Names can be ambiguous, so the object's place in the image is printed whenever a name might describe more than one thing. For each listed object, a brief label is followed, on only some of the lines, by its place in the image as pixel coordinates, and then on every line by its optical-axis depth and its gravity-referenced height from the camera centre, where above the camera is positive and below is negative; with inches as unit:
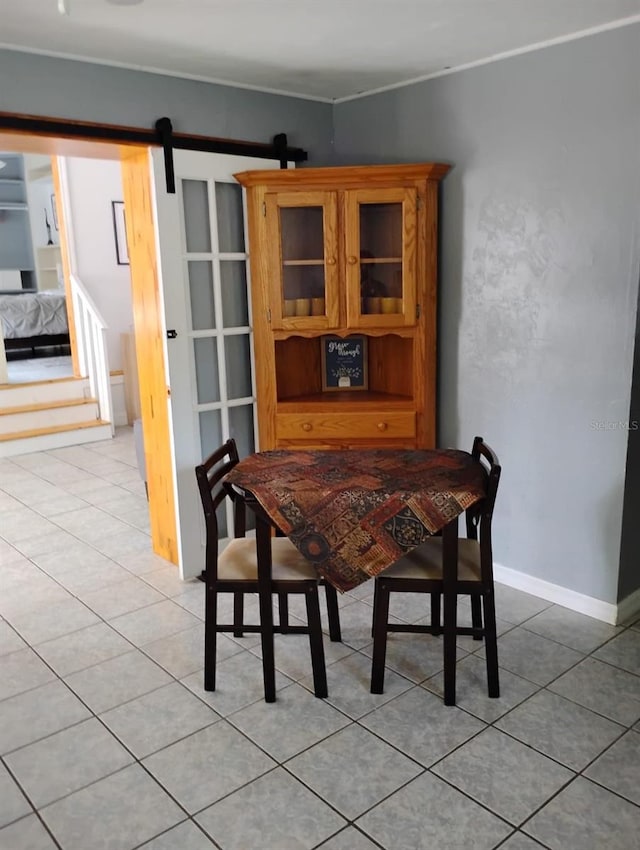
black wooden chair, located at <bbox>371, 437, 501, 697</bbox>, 94.8 -39.7
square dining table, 91.0 -29.8
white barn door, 128.8 -5.7
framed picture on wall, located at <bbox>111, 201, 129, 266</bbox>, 273.1 +20.6
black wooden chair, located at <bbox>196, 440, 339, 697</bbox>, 96.1 -39.3
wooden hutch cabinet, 127.7 -0.2
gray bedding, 304.8 -10.8
